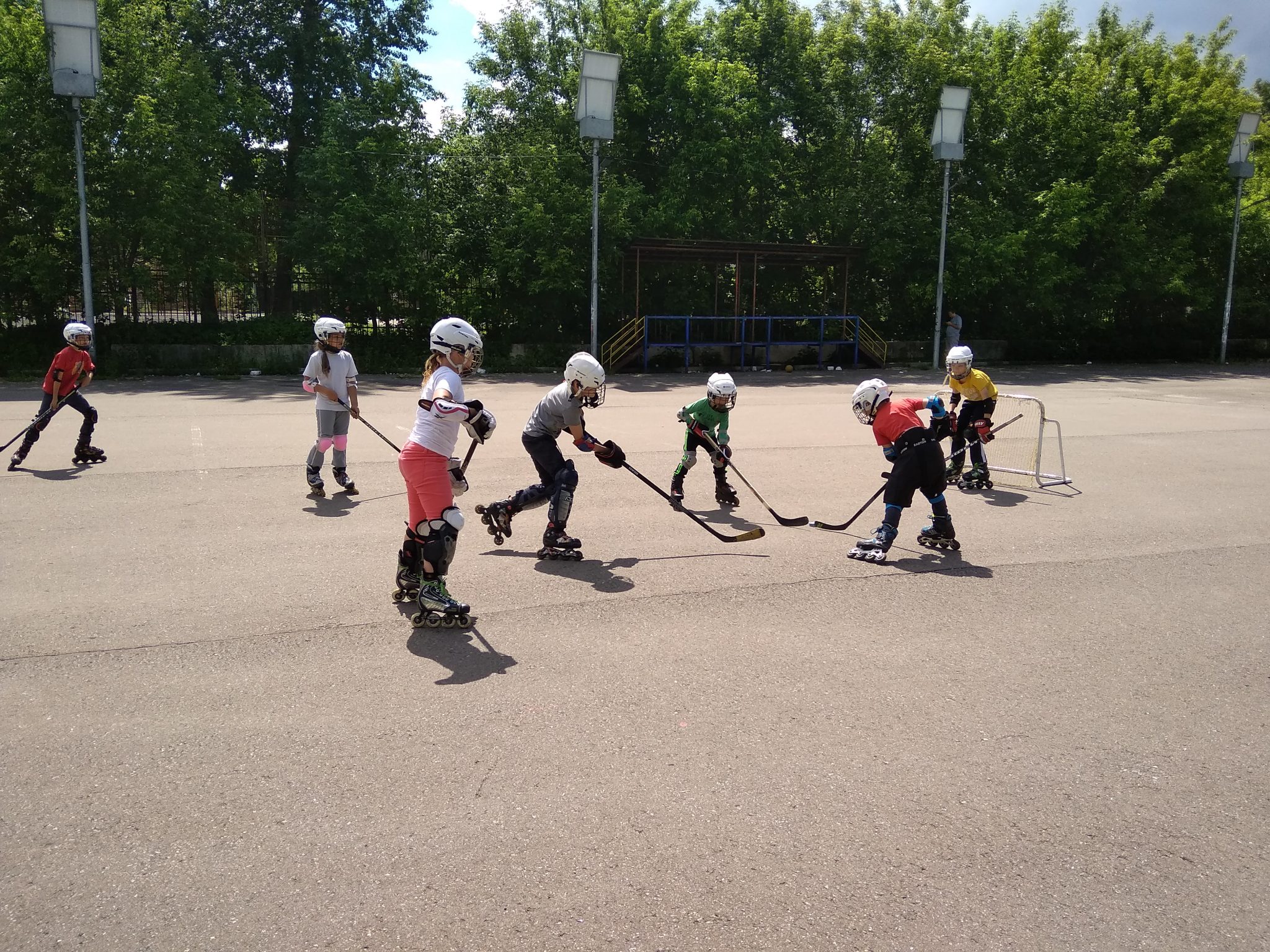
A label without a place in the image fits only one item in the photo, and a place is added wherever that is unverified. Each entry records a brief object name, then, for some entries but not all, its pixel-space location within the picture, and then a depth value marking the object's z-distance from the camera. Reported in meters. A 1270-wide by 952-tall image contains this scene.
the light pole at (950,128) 25.75
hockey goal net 11.17
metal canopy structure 25.94
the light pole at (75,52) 20.09
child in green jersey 9.13
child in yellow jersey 10.35
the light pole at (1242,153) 29.12
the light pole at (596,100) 23.94
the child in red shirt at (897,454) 7.66
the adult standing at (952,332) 28.20
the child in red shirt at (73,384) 11.13
